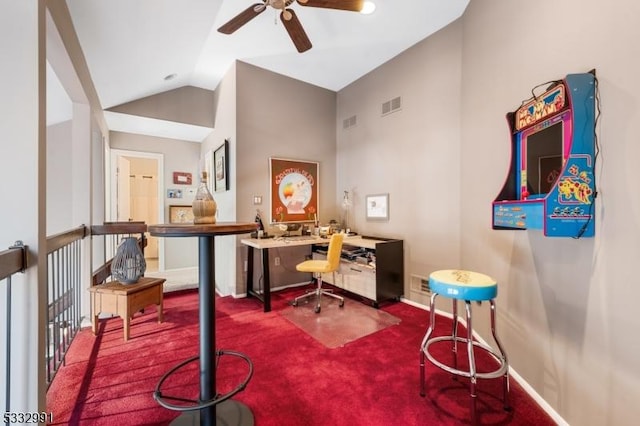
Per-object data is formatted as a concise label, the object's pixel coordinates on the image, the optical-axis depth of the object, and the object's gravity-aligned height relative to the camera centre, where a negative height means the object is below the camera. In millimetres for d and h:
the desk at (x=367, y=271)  3184 -727
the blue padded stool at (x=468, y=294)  1438 -458
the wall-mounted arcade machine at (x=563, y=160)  1300 +270
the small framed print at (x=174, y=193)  4969 +375
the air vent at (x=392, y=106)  3488 +1421
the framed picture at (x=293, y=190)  3957 +350
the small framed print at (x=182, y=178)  5041 +661
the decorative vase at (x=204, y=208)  1382 +26
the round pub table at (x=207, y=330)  1359 -605
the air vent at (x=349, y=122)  4219 +1445
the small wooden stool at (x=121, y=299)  2432 -794
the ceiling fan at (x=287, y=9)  2123 +1645
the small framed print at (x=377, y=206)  3688 +89
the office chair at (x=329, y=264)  3096 -612
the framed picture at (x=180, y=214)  4999 -17
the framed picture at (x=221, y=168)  3865 +685
